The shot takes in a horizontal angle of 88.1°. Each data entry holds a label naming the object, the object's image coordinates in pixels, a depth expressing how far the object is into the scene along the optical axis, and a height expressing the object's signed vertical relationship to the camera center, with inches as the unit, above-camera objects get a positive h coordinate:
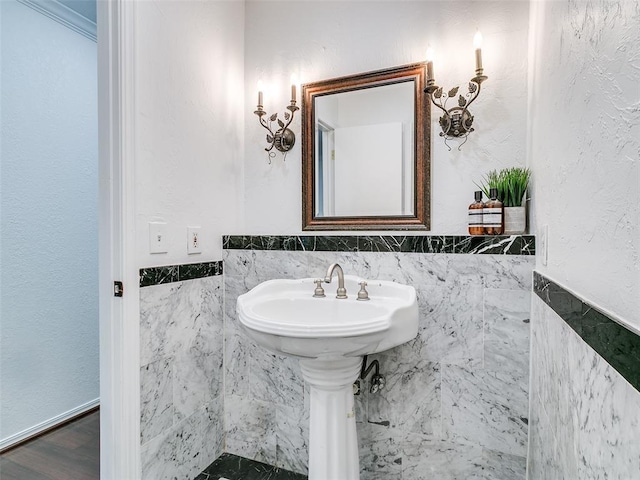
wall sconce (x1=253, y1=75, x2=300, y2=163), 65.8 +20.2
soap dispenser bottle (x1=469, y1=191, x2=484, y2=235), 49.7 +2.2
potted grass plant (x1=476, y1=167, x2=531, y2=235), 48.6 +4.9
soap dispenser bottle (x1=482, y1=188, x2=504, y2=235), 48.3 +2.2
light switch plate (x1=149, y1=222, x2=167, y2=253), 52.4 -1.0
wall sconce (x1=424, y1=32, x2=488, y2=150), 52.4 +19.9
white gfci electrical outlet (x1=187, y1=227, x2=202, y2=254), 60.1 -1.8
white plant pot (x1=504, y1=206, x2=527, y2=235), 48.6 +1.5
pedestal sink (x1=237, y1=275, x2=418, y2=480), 38.8 -13.3
